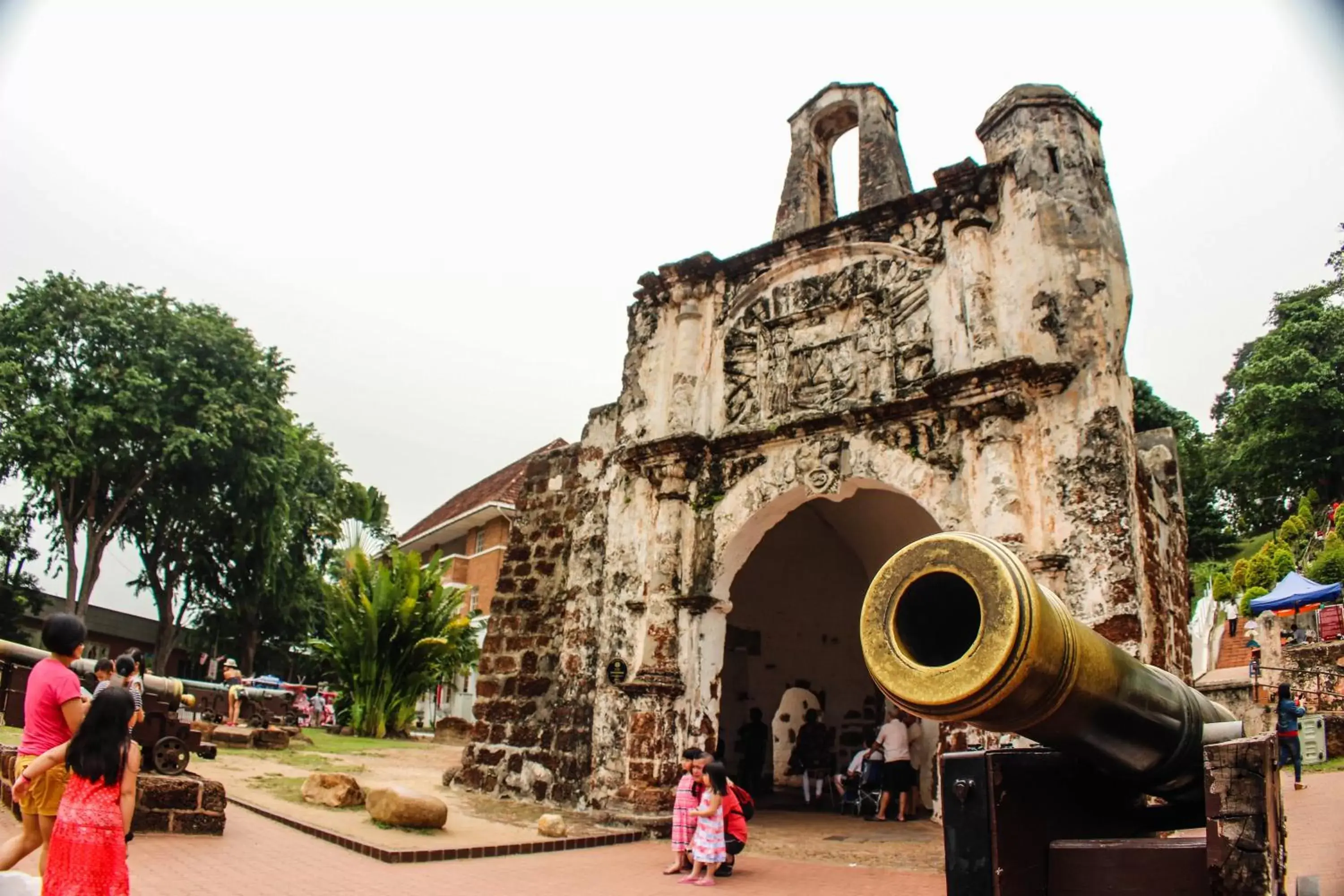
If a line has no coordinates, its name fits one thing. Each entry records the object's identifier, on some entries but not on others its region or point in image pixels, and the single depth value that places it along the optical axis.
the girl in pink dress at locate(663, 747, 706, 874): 6.56
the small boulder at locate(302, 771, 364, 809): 8.25
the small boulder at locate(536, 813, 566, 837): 7.45
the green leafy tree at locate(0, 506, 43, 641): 23.12
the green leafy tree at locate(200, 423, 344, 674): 24.23
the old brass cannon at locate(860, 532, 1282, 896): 2.51
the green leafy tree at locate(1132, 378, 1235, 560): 35.03
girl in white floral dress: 6.21
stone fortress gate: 7.05
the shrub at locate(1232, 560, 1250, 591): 26.08
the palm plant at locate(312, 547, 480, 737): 17.73
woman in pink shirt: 3.97
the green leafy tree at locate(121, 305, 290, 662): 22.48
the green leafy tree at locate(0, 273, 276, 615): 20.05
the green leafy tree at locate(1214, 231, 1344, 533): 31.33
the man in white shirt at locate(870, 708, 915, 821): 9.41
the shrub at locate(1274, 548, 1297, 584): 24.19
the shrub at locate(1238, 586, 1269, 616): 24.09
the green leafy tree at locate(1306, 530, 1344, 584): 22.52
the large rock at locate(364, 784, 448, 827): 7.25
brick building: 25.08
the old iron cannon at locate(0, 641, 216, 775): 6.61
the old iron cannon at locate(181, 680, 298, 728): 17.55
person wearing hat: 17.48
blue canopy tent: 19.92
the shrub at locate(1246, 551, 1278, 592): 24.55
